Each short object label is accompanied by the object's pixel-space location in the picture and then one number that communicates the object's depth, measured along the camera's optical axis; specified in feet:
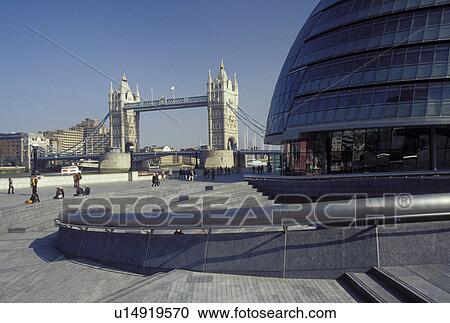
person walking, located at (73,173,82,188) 88.28
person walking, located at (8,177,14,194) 94.54
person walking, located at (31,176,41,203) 68.68
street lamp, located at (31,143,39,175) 110.46
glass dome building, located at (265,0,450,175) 89.20
